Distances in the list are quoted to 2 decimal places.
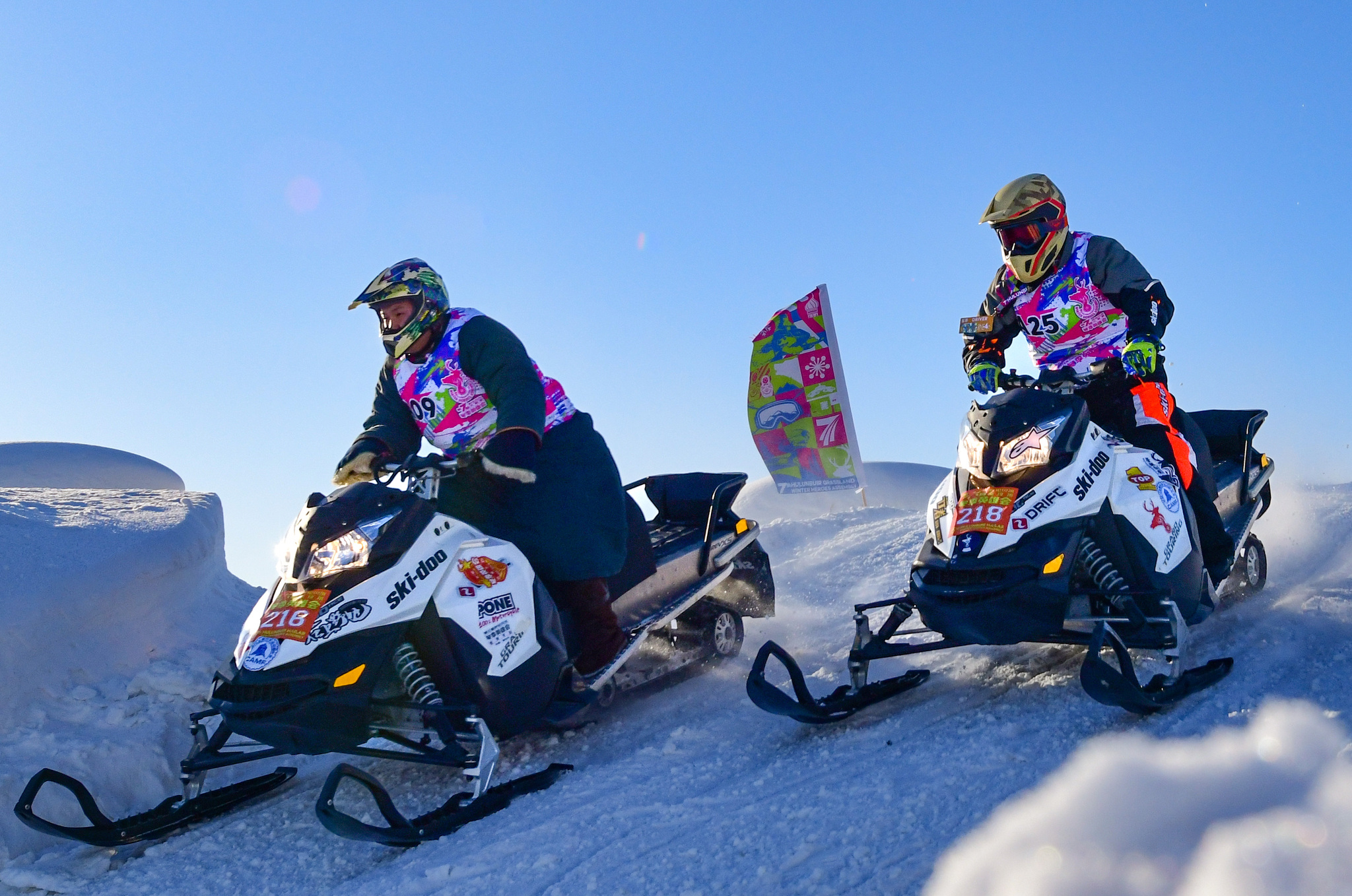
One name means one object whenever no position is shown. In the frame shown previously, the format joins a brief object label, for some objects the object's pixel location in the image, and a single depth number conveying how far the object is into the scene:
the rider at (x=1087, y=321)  4.20
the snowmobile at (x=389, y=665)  3.19
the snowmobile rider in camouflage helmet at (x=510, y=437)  4.02
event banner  10.70
